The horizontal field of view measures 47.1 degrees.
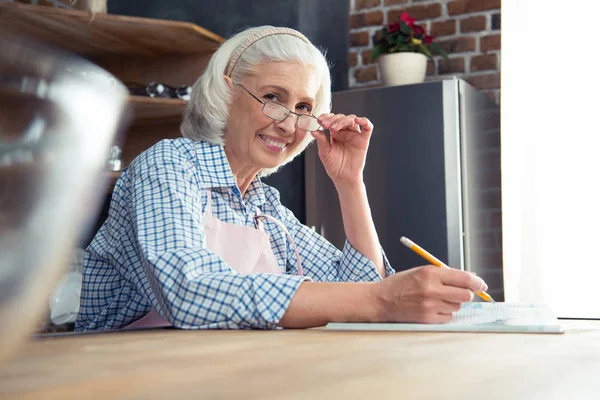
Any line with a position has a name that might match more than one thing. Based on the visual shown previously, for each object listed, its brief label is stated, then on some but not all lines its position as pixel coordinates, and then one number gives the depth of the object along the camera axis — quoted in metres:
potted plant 2.96
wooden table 0.34
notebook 0.82
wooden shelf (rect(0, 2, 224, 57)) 2.37
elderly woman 0.92
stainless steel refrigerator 2.71
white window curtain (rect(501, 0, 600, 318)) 2.93
